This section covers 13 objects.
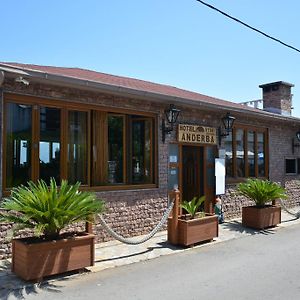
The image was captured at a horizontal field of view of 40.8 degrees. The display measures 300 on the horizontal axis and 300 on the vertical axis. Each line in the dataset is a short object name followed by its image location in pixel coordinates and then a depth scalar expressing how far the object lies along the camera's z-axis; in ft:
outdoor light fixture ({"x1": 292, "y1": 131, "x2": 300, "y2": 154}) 46.77
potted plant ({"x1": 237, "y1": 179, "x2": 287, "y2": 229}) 33.30
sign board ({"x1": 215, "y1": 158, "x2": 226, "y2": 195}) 35.22
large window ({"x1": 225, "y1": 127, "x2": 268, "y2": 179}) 38.24
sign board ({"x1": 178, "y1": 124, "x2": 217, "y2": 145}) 32.45
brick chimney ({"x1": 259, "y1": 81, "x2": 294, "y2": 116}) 52.49
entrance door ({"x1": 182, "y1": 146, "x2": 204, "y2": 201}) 34.76
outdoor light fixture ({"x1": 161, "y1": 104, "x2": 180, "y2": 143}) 30.89
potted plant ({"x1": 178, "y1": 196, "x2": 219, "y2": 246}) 25.76
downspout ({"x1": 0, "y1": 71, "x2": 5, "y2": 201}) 22.45
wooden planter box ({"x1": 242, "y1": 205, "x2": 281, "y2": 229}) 33.14
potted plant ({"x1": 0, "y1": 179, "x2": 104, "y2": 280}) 18.11
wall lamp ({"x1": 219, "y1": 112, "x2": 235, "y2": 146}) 36.04
